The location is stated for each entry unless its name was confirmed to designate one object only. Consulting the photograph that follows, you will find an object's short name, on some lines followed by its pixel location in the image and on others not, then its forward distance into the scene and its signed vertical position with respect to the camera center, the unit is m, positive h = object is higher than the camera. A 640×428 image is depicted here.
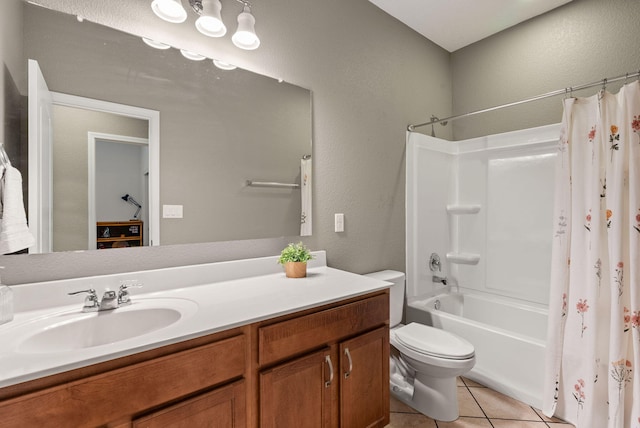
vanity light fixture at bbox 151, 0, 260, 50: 1.37 +0.90
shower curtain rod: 1.59 +0.70
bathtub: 1.89 -0.83
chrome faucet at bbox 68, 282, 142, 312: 1.13 -0.32
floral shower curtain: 1.54 -0.28
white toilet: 1.67 -0.84
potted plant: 1.63 -0.24
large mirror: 1.23 +0.37
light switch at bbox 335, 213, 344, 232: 2.05 -0.05
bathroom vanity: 0.77 -0.43
